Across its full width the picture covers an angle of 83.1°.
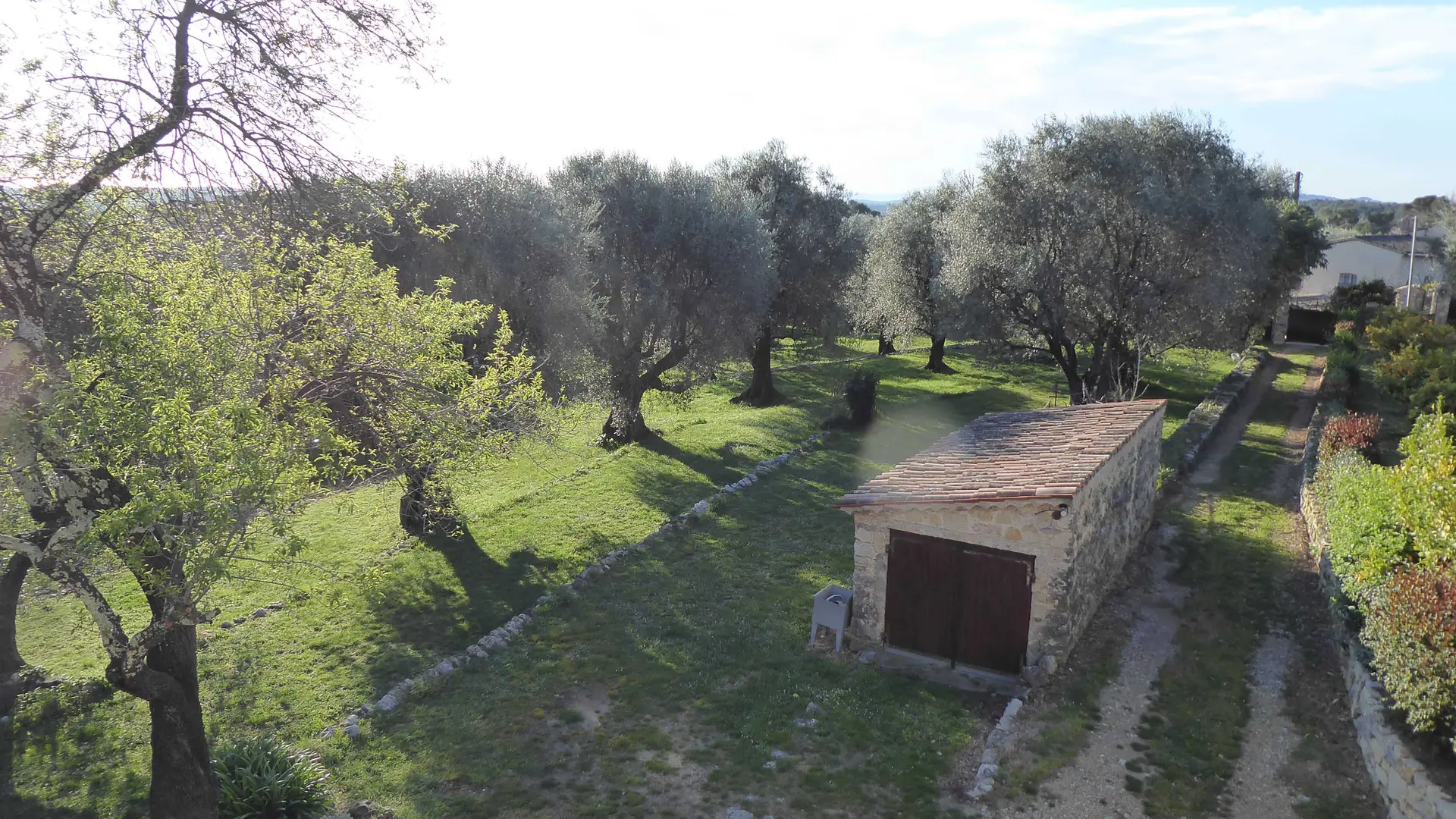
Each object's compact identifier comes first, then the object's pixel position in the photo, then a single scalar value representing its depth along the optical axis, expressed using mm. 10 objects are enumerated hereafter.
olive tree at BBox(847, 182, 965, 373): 38281
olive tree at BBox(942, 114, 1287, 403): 26906
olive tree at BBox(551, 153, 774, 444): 26469
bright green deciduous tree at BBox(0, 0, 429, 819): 8055
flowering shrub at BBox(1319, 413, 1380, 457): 19531
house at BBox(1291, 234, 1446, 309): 68062
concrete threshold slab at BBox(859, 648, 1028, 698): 12703
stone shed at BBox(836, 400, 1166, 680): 12555
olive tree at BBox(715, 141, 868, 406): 34094
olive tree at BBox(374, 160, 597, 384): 21662
